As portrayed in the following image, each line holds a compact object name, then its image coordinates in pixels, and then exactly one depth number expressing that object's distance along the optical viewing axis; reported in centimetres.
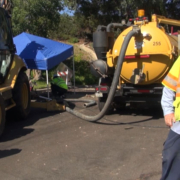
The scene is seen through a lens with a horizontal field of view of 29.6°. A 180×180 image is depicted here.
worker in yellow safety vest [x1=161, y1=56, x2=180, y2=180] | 325
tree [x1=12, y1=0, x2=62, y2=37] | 1516
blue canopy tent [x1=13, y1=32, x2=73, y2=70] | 1097
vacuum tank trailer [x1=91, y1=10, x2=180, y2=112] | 800
